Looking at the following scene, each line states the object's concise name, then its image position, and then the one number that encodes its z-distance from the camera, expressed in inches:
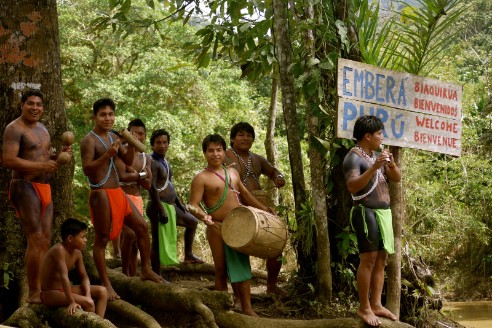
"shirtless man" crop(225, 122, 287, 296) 261.1
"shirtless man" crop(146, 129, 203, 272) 277.0
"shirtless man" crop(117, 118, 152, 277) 266.8
